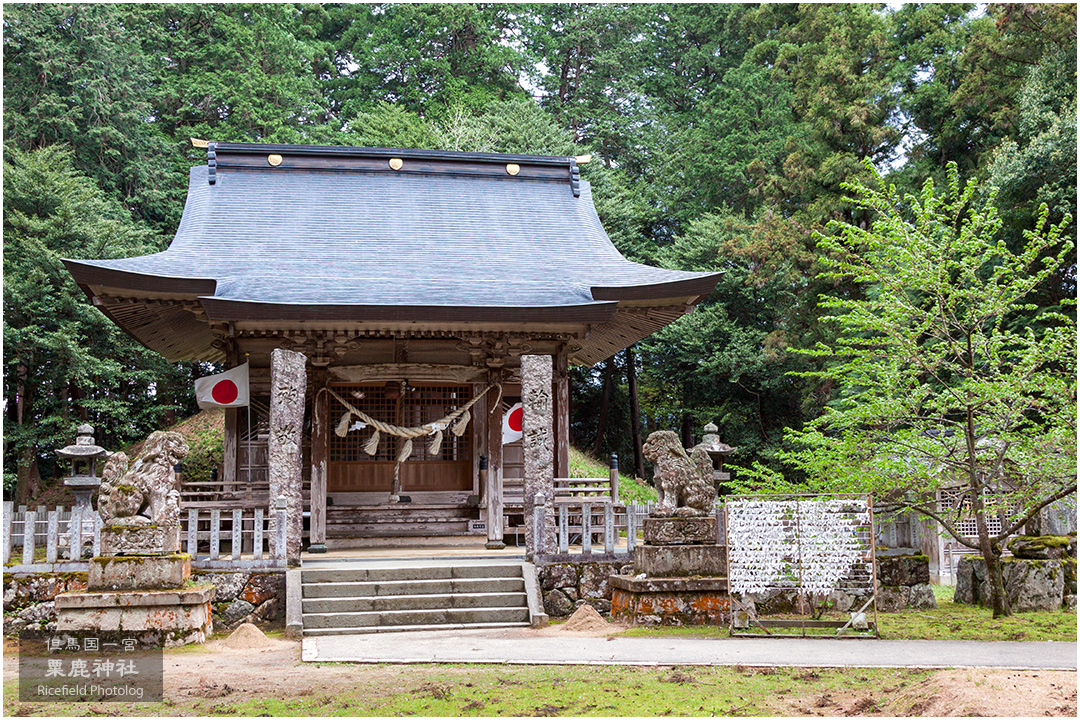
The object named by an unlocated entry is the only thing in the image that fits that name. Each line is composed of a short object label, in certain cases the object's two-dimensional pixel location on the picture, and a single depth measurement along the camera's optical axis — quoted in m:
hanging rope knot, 12.84
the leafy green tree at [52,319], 19.78
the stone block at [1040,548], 10.75
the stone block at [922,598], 10.63
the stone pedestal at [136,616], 8.56
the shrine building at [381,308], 12.15
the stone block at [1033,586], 10.26
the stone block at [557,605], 10.42
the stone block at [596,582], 10.55
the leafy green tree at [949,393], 9.24
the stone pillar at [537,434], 11.10
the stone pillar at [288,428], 10.68
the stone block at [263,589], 9.99
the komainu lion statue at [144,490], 8.92
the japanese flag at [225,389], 12.27
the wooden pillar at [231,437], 13.24
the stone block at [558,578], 10.53
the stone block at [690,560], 9.48
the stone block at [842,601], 10.23
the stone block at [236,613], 9.87
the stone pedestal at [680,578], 9.37
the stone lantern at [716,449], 14.78
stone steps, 9.49
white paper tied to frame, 8.52
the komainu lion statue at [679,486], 9.57
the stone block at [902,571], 10.71
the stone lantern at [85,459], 14.07
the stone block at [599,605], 10.45
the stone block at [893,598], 10.55
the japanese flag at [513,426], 12.88
